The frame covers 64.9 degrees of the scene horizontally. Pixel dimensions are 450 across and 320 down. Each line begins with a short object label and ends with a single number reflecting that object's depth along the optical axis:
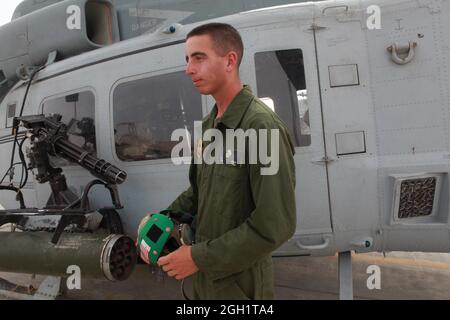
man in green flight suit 1.17
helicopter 2.44
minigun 2.76
